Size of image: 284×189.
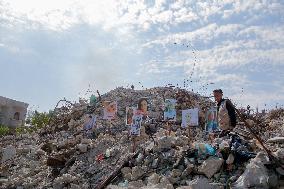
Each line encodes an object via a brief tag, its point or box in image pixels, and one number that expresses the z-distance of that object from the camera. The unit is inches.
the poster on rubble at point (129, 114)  367.6
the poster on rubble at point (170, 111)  386.6
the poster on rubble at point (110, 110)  446.3
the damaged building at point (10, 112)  1143.0
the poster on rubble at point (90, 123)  499.5
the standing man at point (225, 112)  294.8
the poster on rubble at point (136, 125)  357.7
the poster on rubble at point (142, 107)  366.6
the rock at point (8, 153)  482.0
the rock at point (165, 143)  331.3
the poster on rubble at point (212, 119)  357.4
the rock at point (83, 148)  418.9
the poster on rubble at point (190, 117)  360.5
